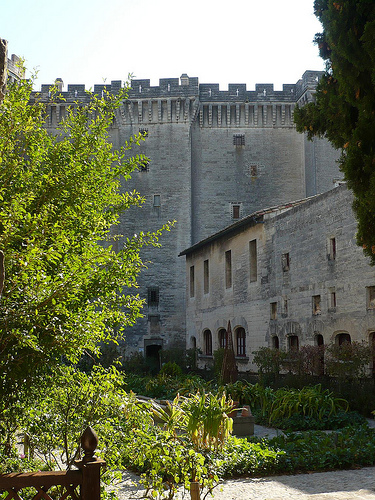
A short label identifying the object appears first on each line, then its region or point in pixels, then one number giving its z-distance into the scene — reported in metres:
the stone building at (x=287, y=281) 15.76
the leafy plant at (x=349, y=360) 13.70
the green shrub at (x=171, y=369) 21.52
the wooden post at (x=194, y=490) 5.52
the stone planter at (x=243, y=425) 10.22
